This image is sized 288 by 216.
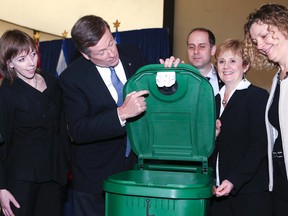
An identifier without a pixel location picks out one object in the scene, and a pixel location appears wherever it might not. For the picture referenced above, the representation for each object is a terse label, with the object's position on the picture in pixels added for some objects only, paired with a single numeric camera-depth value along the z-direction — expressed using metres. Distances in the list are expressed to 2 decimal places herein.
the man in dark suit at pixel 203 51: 2.98
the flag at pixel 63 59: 5.31
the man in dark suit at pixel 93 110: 1.93
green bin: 1.56
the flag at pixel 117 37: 4.64
